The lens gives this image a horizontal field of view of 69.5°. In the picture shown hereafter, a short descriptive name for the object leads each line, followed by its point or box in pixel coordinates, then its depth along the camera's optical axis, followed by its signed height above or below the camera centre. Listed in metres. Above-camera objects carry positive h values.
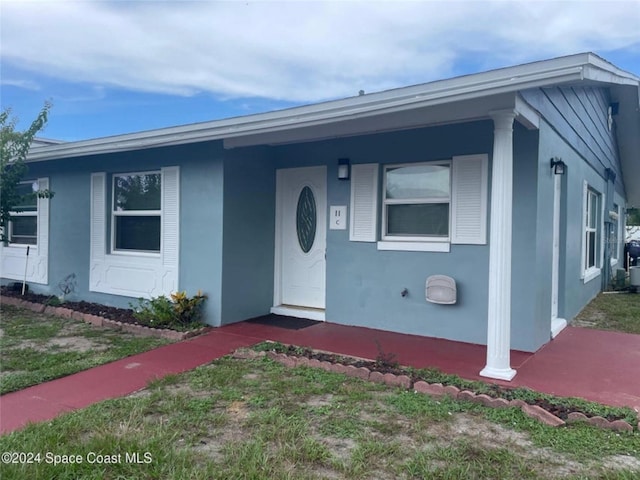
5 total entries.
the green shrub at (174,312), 6.06 -1.05
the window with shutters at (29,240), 8.38 -0.17
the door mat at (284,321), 6.16 -1.20
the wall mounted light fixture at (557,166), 5.34 +0.86
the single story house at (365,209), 4.26 +0.36
